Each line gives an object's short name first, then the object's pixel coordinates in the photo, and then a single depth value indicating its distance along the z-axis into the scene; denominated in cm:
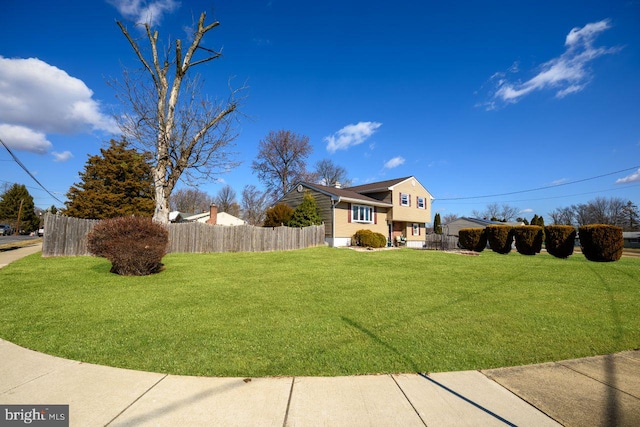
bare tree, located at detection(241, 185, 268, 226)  4825
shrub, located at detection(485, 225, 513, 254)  1666
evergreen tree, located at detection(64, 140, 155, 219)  2561
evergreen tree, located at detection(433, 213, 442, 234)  4534
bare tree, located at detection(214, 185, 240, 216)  5716
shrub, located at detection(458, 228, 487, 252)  1845
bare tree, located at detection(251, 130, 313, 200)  4019
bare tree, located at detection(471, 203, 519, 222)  7294
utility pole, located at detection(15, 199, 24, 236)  4388
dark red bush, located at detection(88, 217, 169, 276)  792
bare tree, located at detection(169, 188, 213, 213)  5738
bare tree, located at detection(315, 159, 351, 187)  4891
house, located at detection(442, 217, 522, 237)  4281
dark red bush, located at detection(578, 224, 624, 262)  1255
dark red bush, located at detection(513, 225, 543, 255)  1531
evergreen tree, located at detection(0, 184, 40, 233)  4500
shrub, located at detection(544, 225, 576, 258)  1404
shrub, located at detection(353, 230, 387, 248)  2061
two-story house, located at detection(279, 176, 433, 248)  2166
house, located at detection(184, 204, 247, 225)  3703
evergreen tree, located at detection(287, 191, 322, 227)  2069
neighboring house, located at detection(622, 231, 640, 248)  4591
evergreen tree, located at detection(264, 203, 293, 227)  2116
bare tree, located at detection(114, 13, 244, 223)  1420
